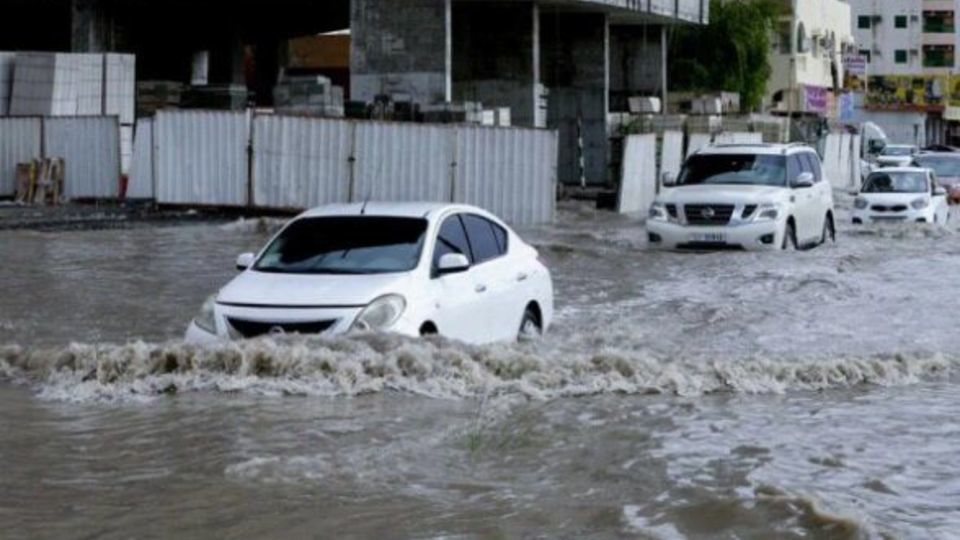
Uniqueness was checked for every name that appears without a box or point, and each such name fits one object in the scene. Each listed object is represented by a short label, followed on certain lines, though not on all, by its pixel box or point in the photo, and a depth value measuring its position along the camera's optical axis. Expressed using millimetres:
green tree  64125
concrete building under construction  36250
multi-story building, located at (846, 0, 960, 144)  108500
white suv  22375
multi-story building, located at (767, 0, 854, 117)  77125
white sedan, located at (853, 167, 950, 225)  30422
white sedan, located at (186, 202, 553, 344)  11312
